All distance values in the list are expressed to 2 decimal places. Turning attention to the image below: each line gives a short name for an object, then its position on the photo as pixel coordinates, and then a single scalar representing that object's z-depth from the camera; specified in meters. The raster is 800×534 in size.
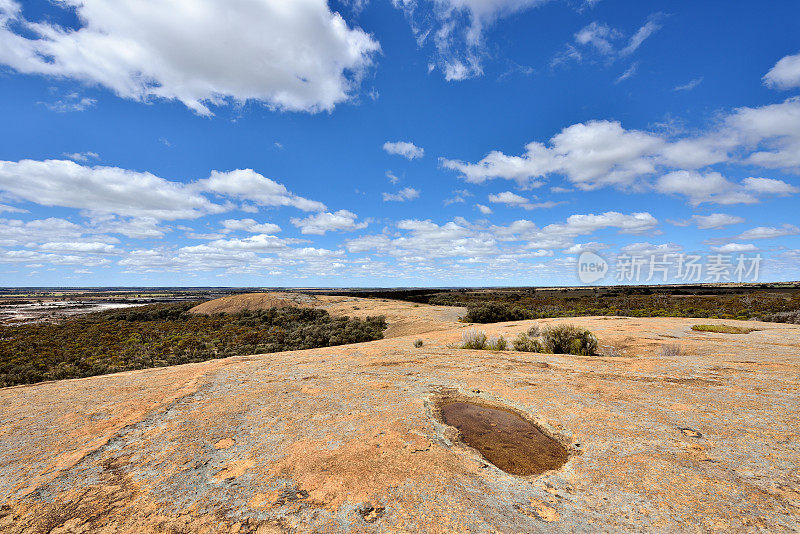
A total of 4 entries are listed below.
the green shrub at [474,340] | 11.87
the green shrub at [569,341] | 10.70
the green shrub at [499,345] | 11.63
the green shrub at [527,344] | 11.32
